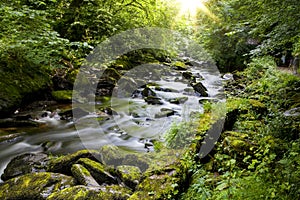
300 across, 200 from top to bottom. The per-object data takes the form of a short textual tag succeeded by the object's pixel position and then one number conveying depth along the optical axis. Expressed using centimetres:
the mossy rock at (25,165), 415
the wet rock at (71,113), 695
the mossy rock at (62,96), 791
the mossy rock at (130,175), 331
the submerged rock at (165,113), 718
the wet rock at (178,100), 862
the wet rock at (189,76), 1183
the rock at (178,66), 1423
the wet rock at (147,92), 950
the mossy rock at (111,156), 397
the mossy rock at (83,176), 338
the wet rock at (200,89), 938
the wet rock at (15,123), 598
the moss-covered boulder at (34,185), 333
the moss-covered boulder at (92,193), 300
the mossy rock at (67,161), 395
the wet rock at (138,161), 361
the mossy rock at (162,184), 280
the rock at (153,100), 858
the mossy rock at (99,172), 360
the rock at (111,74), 986
